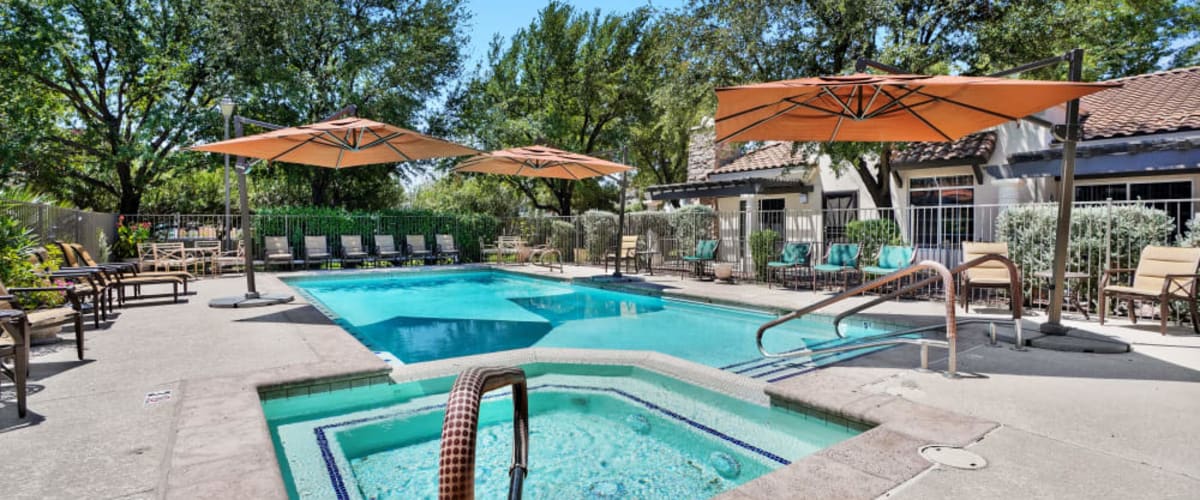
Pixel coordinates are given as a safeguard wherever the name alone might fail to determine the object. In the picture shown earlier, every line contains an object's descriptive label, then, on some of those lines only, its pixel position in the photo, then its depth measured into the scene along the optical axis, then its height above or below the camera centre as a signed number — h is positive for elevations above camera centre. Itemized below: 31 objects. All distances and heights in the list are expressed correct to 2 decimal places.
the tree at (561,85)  20.92 +6.02
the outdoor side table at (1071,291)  6.75 -0.88
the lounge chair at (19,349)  3.01 -0.59
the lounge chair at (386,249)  15.25 -0.32
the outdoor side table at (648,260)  13.25 -0.68
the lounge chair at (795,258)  10.02 -0.52
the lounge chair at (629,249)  13.72 -0.40
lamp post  11.45 +2.82
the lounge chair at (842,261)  9.37 -0.56
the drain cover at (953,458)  2.49 -1.08
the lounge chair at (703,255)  11.84 -0.50
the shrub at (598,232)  16.42 +0.05
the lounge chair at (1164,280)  5.50 -0.60
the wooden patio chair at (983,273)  7.21 -0.63
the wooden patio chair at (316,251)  14.46 -0.32
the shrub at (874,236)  9.81 -0.14
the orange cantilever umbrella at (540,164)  10.44 +1.45
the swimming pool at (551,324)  6.22 -1.27
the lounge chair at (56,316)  4.19 -0.56
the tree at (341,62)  17.44 +5.92
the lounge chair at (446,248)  16.55 -0.35
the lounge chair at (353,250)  15.11 -0.33
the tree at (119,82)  15.91 +5.06
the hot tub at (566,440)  3.13 -1.37
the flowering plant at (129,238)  12.08 +0.10
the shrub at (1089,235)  6.79 -0.14
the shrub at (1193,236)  6.44 -0.16
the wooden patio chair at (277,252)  13.73 -0.31
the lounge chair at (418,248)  15.99 -0.32
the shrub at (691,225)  14.19 +0.20
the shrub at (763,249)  11.52 -0.39
